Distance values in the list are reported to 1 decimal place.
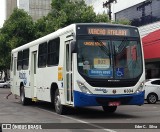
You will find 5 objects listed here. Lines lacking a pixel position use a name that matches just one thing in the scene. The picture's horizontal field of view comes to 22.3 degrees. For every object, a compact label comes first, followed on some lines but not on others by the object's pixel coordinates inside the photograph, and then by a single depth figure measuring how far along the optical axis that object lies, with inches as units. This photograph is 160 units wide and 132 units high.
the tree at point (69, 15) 1370.2
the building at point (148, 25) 1065.5
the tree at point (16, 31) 1813.5
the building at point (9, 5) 5895.7
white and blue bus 531.5
